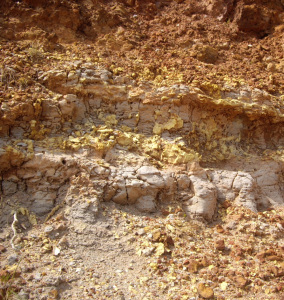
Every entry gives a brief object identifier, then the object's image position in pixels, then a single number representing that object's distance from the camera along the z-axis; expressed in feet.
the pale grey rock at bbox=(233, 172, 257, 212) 13.50
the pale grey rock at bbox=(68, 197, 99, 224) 10.98
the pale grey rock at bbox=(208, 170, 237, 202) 13.74
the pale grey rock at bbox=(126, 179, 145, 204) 12.19
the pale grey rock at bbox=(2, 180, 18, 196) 11.20
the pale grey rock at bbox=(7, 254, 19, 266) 9.05
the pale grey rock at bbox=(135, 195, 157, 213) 12.21
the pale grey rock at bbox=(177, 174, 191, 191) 13.12
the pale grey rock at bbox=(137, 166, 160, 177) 12.70
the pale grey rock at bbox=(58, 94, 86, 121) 13.56
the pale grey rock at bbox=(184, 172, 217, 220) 12.65
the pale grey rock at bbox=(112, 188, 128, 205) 12.03
